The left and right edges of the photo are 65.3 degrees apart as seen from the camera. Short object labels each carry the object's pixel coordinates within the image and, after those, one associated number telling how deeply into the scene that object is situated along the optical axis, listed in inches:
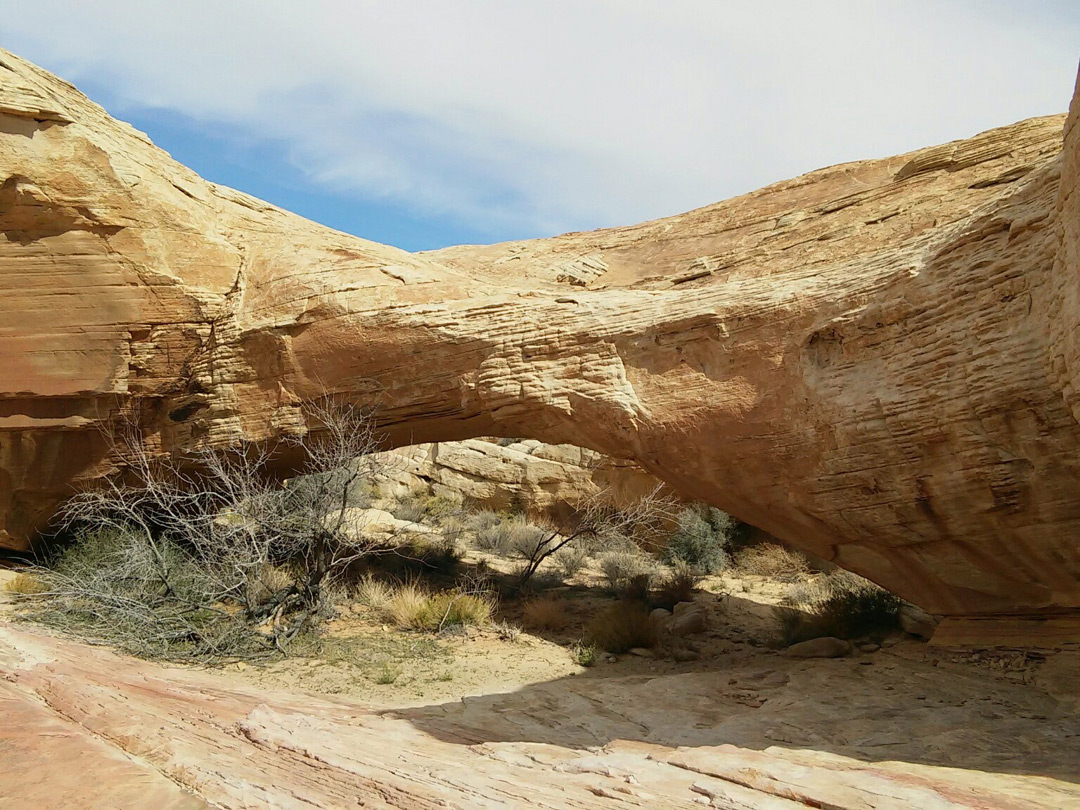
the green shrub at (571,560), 545.3
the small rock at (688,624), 385.7
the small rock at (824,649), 331.6
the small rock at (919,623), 336.5
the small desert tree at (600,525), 469.4
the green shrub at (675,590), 440.3
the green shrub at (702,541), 597.6
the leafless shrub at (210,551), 338.0
